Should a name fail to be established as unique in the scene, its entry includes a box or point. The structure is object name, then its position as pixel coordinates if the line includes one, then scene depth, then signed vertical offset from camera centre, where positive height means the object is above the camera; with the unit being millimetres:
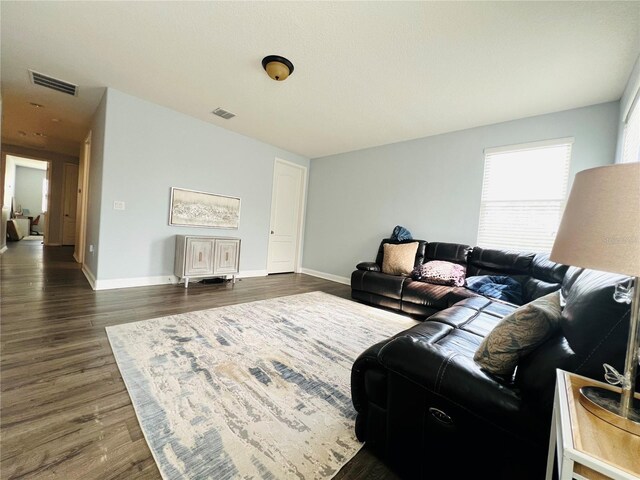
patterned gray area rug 1131 -1039
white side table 497 -407
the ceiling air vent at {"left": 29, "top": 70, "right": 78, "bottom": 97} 3074 +1574
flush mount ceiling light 2387 +1534
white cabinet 3832 -584
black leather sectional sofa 785 -565
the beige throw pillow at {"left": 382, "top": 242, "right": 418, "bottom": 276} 3657 -315
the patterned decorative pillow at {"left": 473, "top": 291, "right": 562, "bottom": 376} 978 -353
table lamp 597 +32
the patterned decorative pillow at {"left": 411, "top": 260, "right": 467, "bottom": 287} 3186 -420
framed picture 3996 +180
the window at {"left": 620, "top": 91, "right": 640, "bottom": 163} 2062 +1086
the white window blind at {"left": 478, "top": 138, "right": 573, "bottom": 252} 3064 +696
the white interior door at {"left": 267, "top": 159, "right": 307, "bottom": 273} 5488 +256
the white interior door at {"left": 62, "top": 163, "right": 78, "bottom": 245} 6977 +181
